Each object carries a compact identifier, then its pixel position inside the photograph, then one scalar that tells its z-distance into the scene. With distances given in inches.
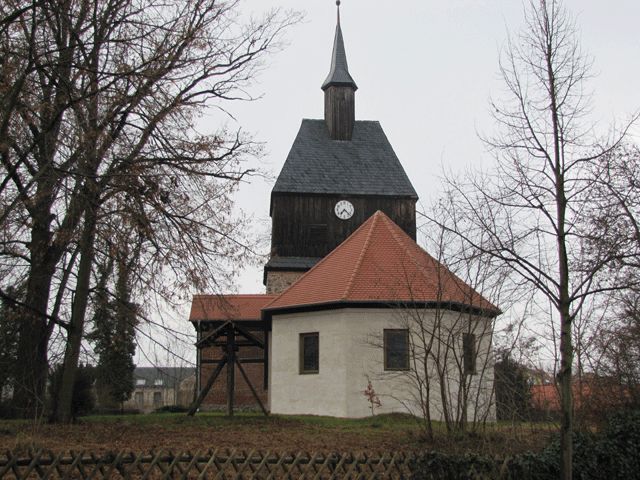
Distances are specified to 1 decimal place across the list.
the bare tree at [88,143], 400.2
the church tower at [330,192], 1325.0
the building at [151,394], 3245.6
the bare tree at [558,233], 332.2
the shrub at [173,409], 1245.7
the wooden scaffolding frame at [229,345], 768.3
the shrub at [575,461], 329.4
